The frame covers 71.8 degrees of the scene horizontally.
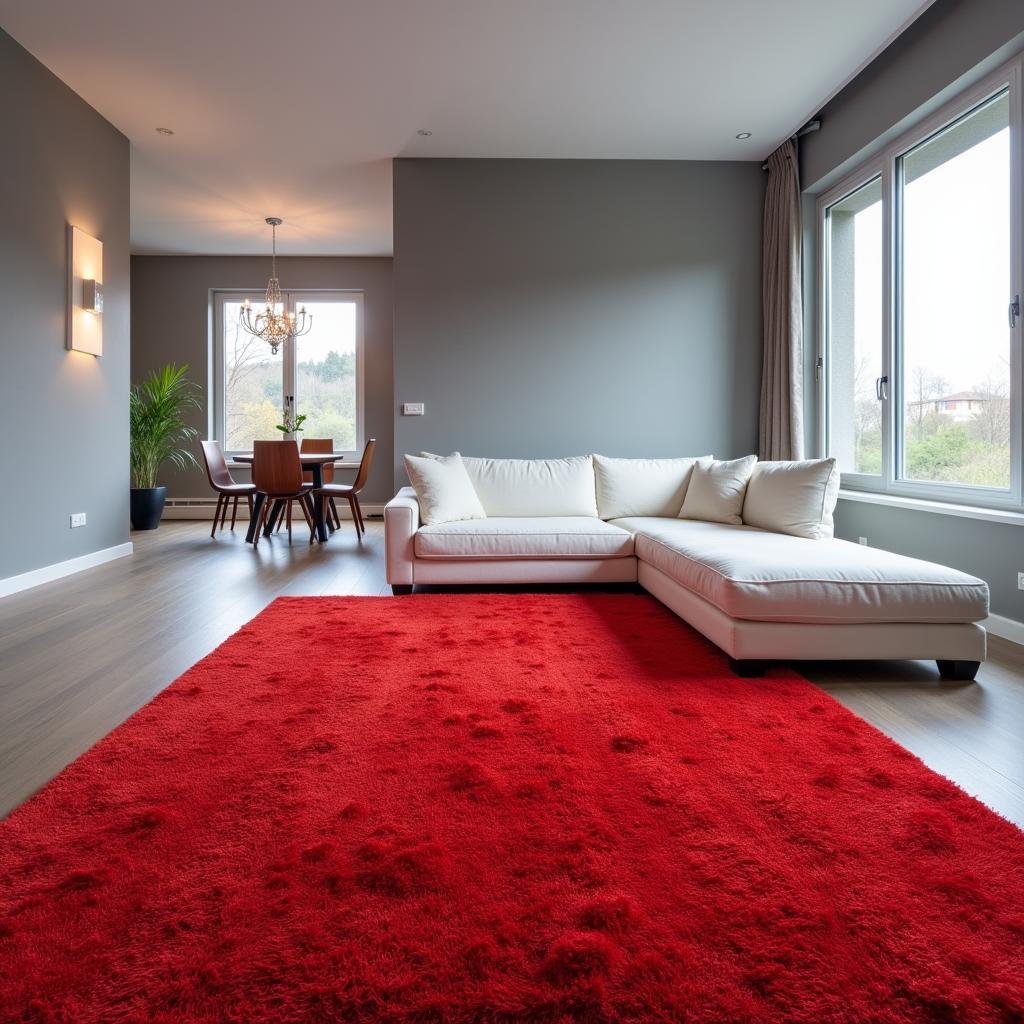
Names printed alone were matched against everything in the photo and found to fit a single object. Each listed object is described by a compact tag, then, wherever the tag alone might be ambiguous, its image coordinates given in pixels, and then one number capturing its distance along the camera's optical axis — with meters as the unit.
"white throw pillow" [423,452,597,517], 4.48
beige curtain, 4.91
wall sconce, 4.50
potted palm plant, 6.47
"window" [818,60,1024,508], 3.23
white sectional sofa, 2.48
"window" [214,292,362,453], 8.33
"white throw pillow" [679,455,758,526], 4.07
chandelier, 7.01
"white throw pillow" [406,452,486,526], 4.09
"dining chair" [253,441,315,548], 5.87
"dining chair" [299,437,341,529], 7.54
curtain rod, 4.69
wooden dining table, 6.18
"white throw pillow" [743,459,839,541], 3.51
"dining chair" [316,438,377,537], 6.26
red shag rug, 1.02
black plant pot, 6.77
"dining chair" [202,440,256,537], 6.48
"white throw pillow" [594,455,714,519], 4.55
